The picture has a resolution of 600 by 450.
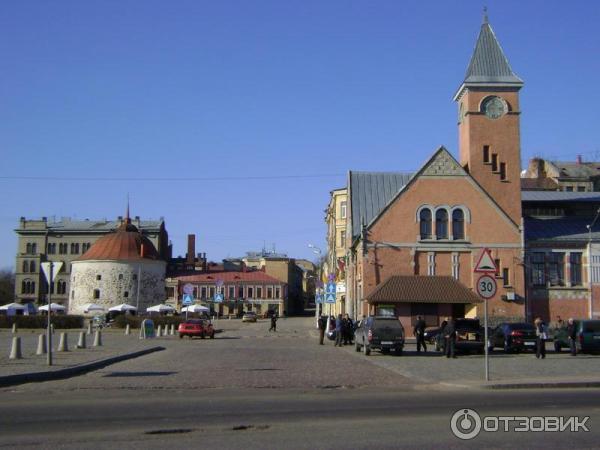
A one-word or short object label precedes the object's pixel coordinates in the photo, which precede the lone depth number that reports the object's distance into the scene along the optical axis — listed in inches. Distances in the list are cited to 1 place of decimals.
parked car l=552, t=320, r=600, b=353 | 1353.3
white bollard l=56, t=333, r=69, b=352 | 1213.2
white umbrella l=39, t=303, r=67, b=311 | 3271.7
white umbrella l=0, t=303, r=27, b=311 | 3179.6
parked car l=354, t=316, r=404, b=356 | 1333.7
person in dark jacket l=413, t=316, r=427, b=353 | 1406.3
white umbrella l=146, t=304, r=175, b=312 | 3152.1
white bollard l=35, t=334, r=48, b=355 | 1131.9
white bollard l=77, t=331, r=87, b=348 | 1321.4
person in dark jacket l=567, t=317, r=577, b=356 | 1332.4
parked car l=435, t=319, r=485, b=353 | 1349.7
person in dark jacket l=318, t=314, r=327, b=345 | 1753.9
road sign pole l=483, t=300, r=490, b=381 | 771.4
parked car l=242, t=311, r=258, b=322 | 3981.3
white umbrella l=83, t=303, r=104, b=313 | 3562.7
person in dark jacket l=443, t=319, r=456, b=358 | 1265.1
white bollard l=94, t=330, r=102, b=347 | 1438.2
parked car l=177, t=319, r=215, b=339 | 2041.1
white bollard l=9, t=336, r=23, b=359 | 1032.8
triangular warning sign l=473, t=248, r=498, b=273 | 785.6
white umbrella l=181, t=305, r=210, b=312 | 2960.6
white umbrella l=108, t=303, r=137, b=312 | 3245.6
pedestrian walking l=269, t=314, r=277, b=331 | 2620.6
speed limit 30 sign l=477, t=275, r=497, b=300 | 770.2
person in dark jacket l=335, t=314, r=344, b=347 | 1691.7
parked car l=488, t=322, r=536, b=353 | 1417.3
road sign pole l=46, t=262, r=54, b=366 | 908.0
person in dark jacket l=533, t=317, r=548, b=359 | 1224.2
